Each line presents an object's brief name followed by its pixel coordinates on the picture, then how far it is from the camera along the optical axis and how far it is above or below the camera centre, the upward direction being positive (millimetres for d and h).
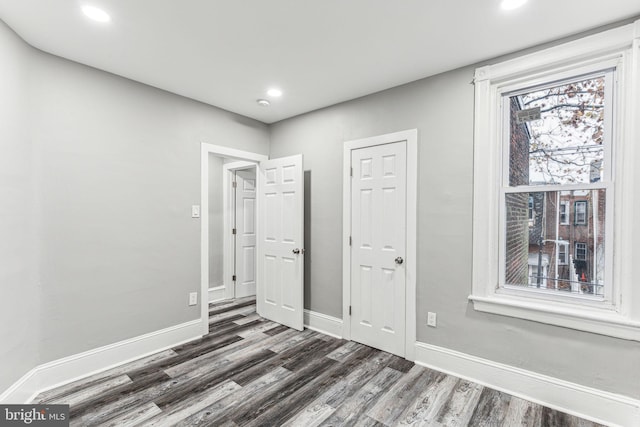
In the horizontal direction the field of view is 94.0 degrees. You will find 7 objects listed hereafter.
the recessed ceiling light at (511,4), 1669 +1178
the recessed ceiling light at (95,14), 1745 +1168
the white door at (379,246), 2721 -332
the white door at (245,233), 4660 -365
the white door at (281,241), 3344 -361
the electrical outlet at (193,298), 3052 -912
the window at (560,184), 1830 +198
